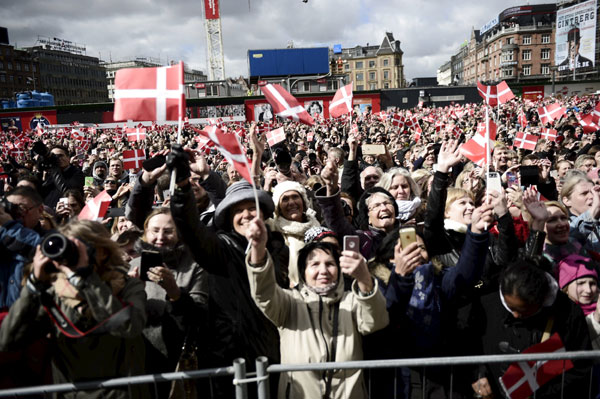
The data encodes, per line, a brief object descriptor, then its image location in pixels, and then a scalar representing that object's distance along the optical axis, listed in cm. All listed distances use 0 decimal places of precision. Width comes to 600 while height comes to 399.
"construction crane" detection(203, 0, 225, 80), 8971
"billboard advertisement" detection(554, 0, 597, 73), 5509
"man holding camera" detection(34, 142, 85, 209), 627
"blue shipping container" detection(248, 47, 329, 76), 5128
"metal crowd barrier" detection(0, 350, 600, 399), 208
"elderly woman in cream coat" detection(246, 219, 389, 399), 226
